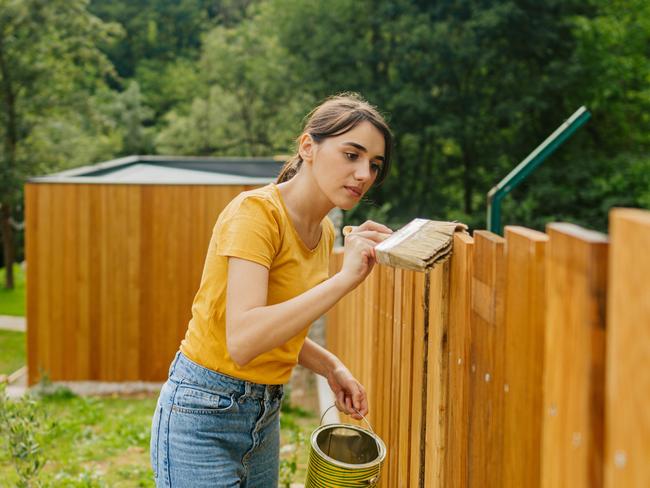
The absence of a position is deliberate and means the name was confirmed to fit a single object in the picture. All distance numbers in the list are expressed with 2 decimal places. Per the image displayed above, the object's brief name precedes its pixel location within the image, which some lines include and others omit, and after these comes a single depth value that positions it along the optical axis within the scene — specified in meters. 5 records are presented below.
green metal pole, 3.37
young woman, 1.72
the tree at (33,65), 15.71
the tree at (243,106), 24.45
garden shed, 7.98
